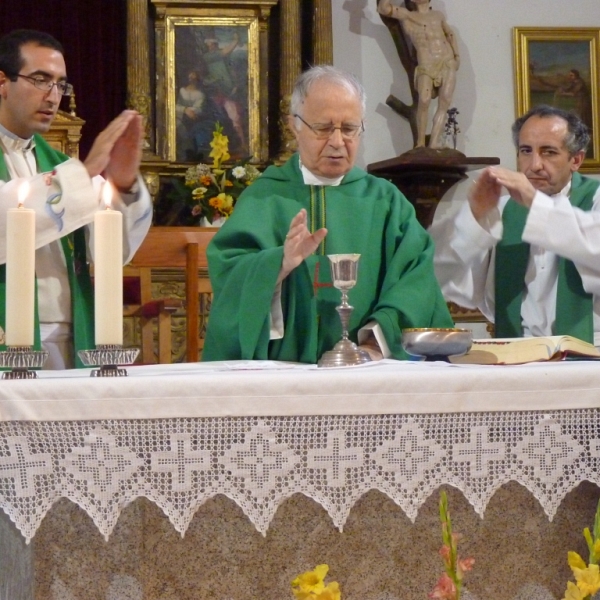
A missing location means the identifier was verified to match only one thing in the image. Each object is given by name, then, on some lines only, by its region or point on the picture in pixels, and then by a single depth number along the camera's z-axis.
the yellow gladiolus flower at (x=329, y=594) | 2.47
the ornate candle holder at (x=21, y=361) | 4.07
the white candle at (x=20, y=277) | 4.04
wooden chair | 7.46
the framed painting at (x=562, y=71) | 16.06
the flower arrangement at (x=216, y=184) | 13.12
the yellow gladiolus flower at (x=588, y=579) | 2.29
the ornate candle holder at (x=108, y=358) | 4.11
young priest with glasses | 5.71
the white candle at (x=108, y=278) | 4.07
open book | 4.76
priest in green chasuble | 5.50
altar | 3.81
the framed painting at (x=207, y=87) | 15.28
